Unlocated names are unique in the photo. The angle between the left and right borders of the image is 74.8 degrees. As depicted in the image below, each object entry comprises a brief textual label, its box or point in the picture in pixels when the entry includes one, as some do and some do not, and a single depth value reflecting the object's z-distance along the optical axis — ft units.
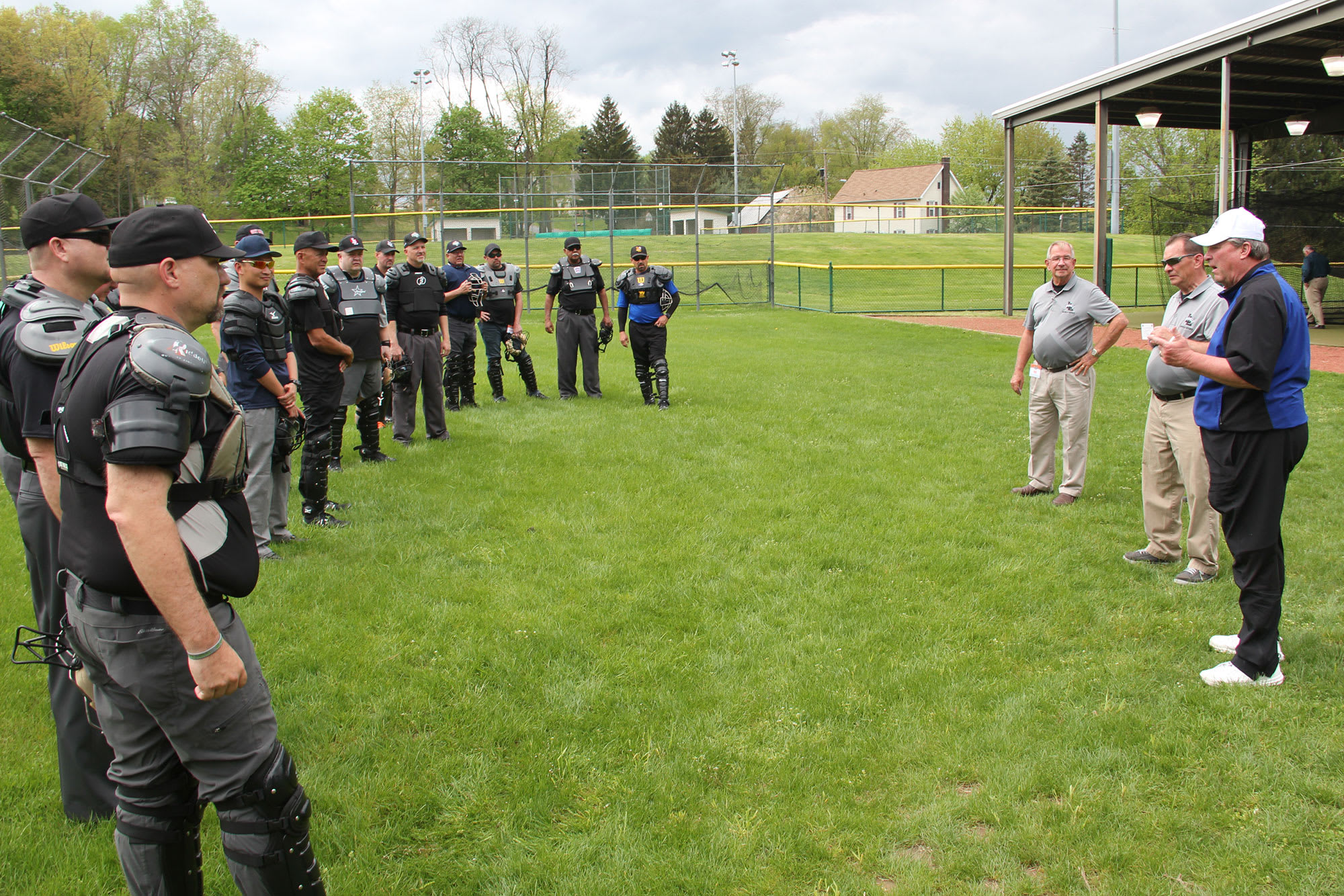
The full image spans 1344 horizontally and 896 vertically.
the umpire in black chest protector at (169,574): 6.79
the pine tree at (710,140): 241.96
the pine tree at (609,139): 233.55
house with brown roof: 193.06
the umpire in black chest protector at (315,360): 22.33
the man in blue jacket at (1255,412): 13.24
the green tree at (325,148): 148.36
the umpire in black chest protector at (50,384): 9.70
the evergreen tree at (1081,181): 200.13
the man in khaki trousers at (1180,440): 17.94
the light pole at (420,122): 205.46
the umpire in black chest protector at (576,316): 39.06
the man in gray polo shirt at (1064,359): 22.65
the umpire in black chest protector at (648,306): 37.40
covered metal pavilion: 46.47
